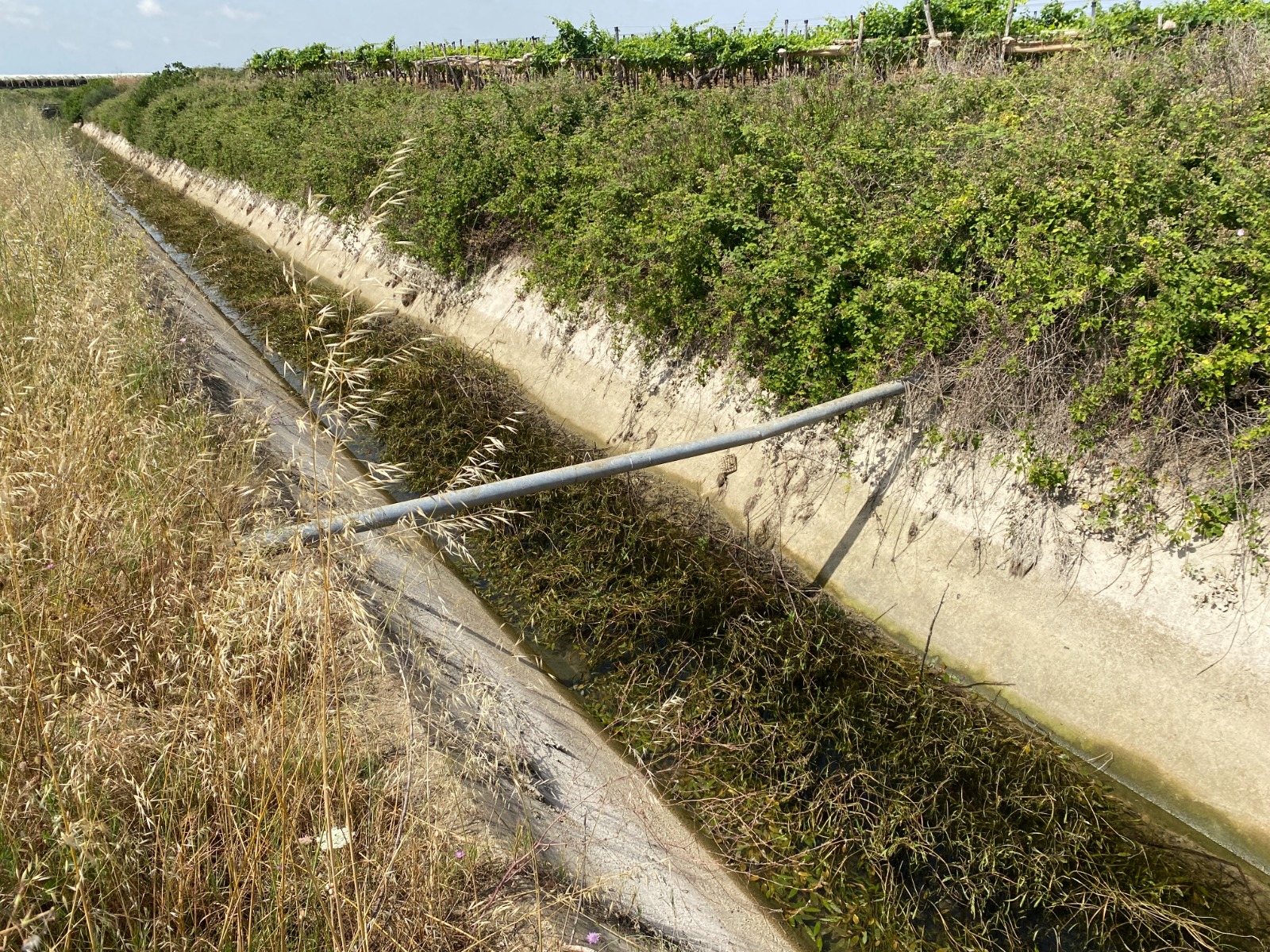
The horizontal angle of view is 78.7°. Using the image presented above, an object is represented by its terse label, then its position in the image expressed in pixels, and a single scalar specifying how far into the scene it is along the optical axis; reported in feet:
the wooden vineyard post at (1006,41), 40.50
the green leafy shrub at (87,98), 142.31
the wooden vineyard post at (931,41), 40.16
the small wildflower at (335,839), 7.46
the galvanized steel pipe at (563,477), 12.38
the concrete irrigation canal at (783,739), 12.86
